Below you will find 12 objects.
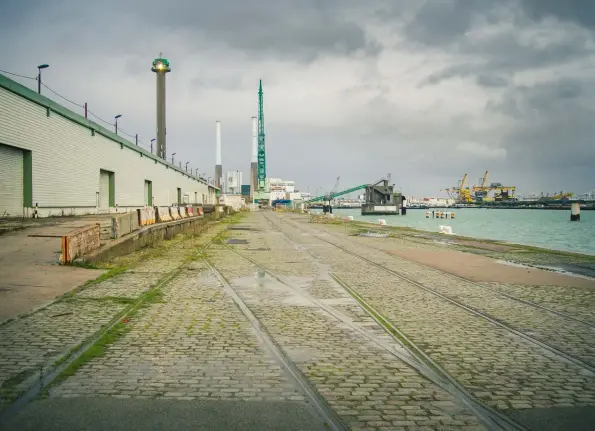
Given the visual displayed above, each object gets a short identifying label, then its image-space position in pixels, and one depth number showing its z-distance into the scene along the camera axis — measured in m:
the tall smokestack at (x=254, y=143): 169.75
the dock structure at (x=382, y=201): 155.75
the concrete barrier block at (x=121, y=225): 15.40
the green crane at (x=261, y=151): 159.38
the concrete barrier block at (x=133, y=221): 17.79
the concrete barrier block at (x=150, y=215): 21.67
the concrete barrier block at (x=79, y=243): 11.64
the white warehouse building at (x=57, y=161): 22.72
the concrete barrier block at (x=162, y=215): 24.89
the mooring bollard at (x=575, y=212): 95.00
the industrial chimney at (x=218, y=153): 173.79
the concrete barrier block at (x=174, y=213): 28.62
